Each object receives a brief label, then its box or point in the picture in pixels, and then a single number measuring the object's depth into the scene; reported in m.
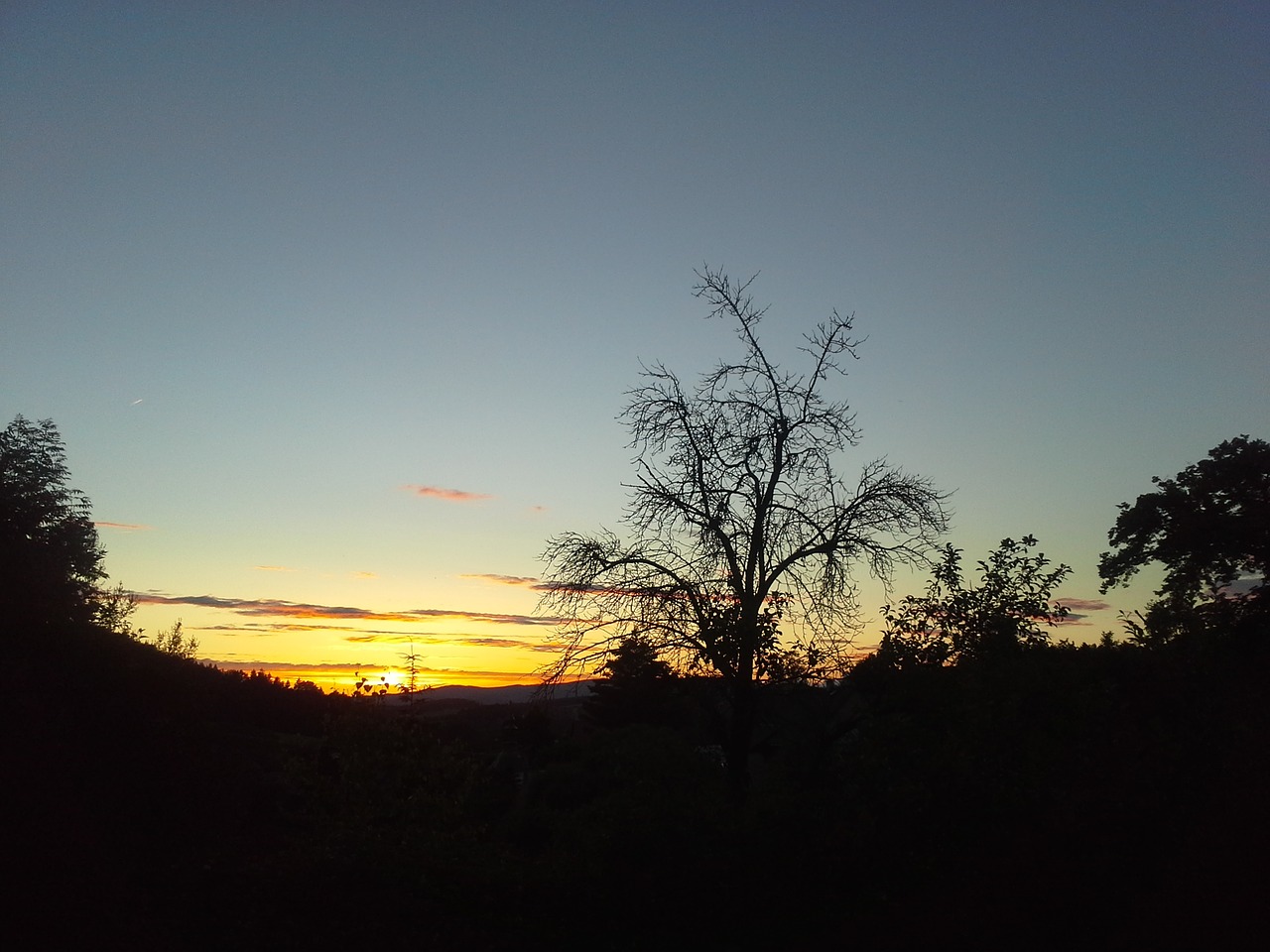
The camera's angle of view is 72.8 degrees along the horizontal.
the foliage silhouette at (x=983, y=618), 15.11
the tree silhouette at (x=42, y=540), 19.06
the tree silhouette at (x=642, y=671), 16.14
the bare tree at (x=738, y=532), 16.55
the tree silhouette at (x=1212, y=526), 28.38
